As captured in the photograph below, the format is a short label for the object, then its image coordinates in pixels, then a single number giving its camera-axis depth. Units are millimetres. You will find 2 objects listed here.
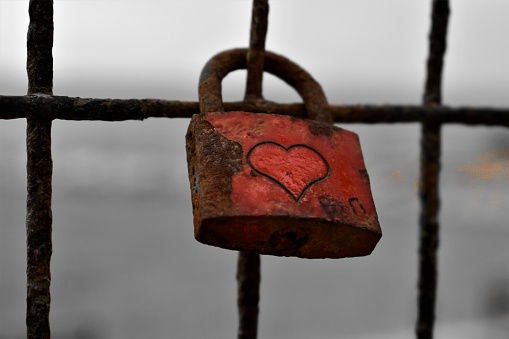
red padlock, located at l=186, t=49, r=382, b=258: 301
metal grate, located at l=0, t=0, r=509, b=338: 312
